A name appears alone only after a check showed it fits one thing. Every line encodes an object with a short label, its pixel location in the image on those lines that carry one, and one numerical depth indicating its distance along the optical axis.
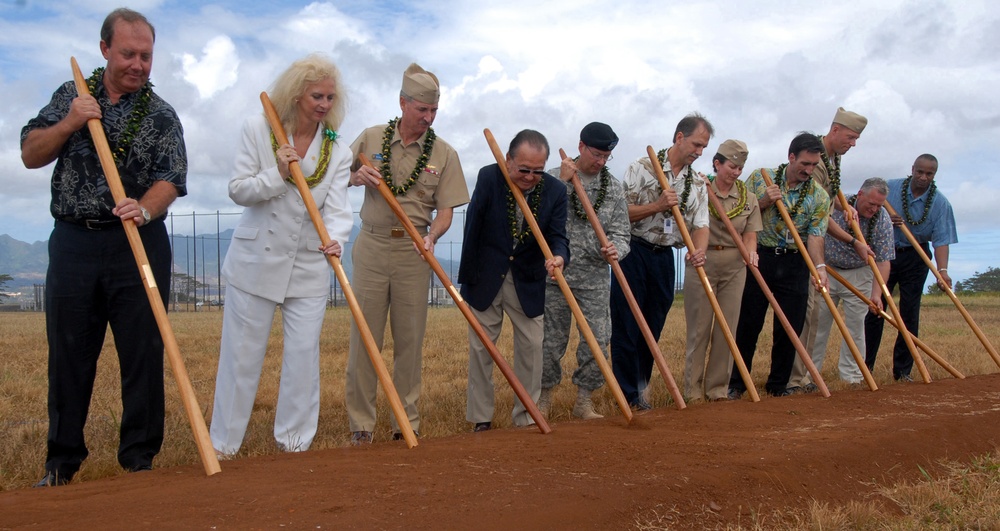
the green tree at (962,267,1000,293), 38.77
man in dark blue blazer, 6.25
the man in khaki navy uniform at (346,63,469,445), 5.91
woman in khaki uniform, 7.79
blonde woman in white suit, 5.22
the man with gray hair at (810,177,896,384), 9.07
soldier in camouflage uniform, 6.71
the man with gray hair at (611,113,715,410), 7.30
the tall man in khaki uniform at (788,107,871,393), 8.63
